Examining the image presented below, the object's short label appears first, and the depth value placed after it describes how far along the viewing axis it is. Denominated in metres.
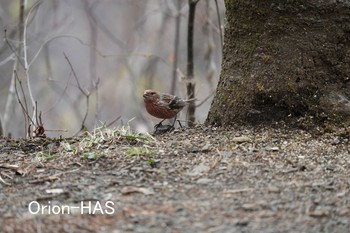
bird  12.77
